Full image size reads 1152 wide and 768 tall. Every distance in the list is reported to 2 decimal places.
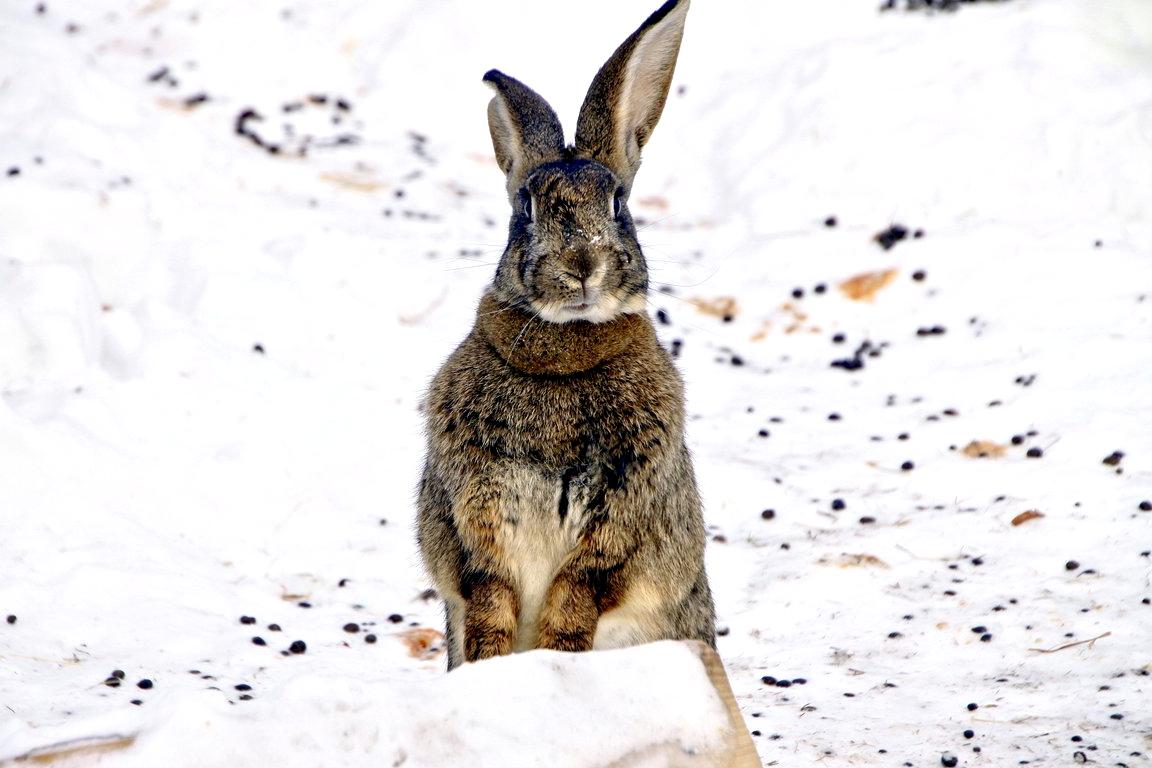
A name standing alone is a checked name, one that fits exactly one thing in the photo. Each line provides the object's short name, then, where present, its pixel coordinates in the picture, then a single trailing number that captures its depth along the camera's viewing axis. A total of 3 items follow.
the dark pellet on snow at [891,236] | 20.94
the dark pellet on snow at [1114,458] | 15.27
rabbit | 9.40
